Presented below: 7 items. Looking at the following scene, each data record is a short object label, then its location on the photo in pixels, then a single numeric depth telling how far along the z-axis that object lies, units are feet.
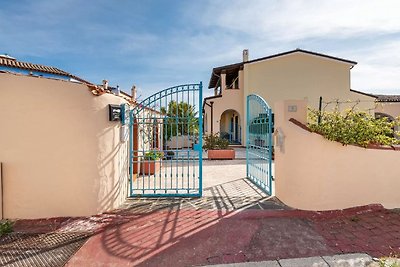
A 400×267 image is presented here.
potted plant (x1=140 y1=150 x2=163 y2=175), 30.51
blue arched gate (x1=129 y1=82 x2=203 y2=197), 20.09
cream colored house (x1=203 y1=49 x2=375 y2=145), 63.98
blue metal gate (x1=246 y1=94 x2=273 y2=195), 21.40
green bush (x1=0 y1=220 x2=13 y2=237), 13.70
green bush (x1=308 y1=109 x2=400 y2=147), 16.14
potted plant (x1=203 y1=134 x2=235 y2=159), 45.68
